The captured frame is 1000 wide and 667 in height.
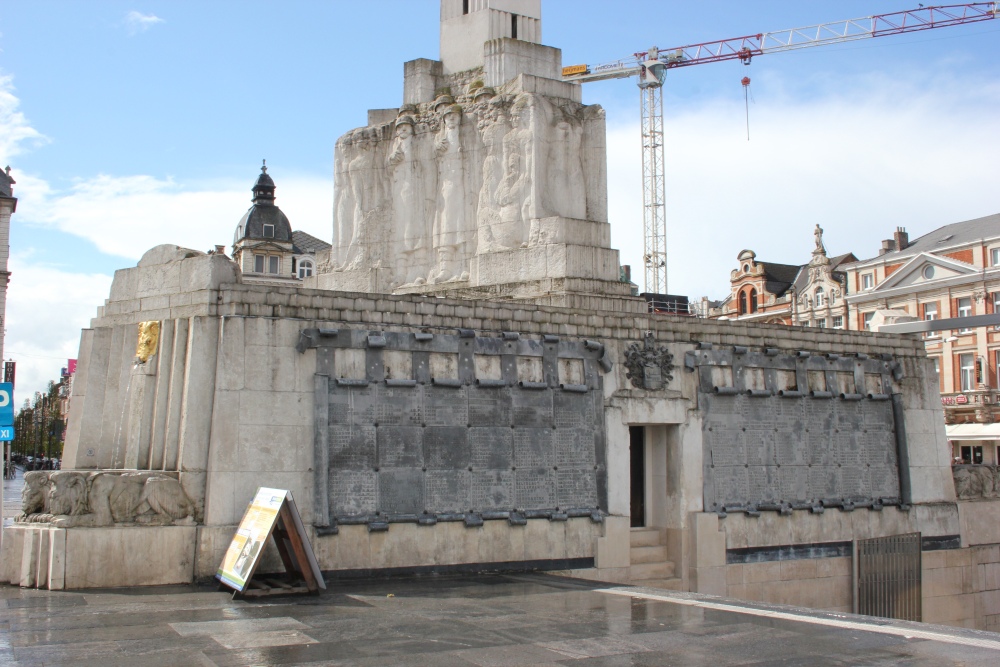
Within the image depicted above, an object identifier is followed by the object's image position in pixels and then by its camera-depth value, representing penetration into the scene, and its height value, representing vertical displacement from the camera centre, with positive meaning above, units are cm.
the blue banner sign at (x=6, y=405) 1346 +128
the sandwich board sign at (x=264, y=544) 1330 -54
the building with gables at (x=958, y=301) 5141 +1106
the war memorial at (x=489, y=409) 1493 +168
